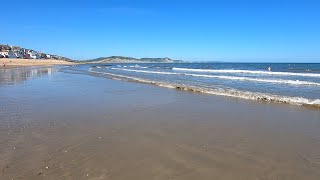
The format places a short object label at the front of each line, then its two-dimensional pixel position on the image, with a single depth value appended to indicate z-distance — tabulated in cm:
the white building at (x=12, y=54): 9406
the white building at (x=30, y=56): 10758
